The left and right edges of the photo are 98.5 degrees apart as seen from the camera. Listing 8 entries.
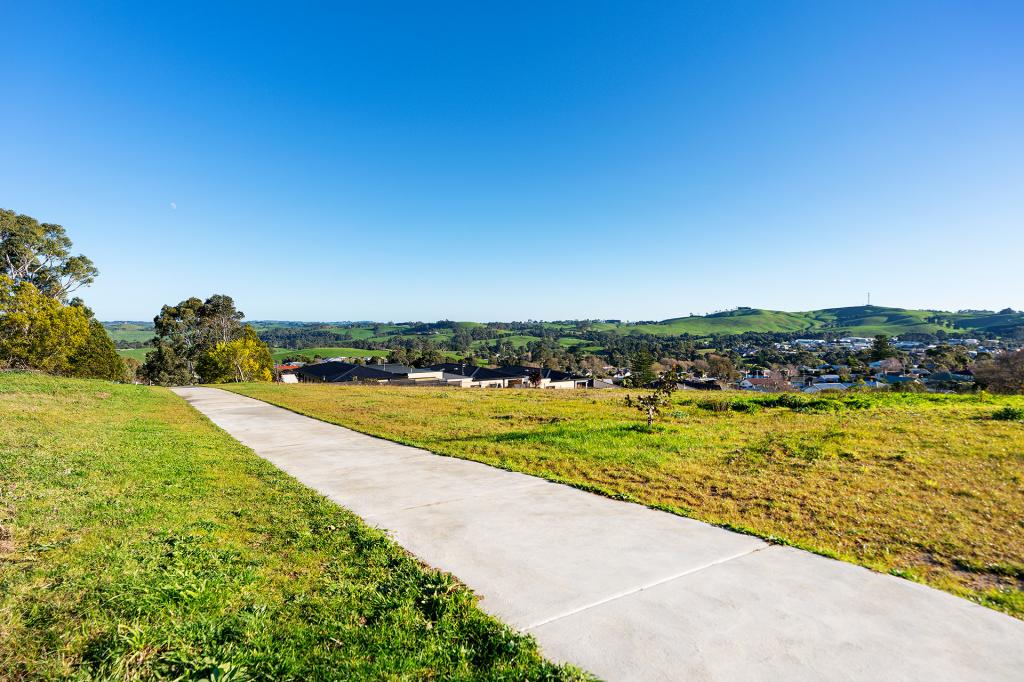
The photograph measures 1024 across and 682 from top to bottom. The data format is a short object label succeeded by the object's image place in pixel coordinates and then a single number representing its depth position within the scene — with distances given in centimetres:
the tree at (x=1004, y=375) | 2507
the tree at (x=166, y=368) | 5116
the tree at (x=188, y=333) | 5194
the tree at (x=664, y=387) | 1233
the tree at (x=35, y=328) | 2870
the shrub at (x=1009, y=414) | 1111
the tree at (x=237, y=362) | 4534
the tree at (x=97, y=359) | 3709
